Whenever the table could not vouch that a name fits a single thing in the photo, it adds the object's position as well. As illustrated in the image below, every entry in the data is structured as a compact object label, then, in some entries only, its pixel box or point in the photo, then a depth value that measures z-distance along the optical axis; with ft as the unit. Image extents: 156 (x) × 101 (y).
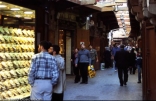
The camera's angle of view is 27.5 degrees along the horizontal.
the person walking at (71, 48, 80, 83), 52.60
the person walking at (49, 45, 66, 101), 23.79
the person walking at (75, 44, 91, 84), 50.83
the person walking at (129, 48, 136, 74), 60.34
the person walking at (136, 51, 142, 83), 51.78
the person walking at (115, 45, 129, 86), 48.65
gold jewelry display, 31.04
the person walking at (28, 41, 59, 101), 21.27
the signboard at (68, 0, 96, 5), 57.70
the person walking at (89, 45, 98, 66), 65.99
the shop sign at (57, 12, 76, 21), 60.34
